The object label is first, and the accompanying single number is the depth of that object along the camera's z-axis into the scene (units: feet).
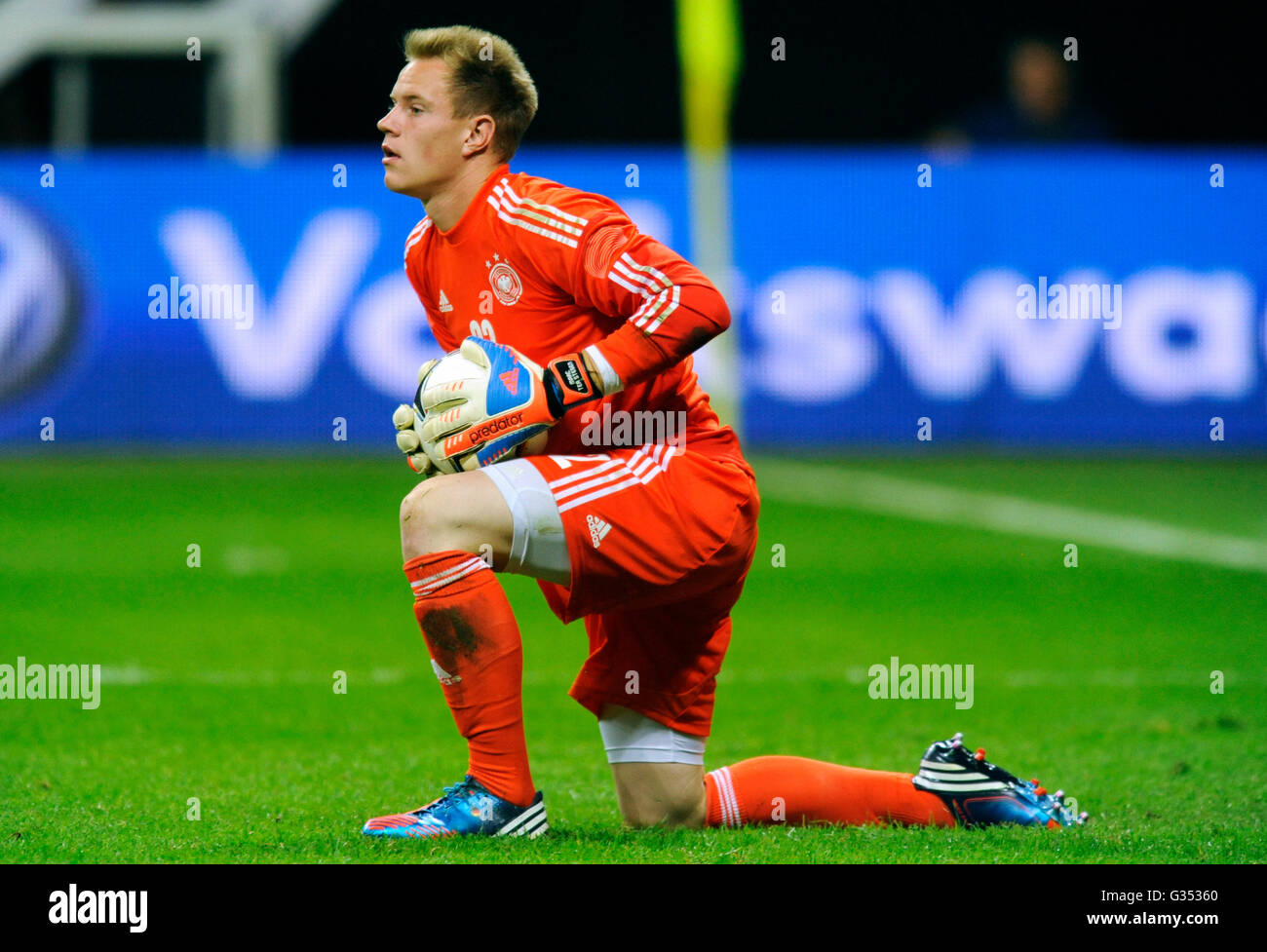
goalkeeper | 14.19
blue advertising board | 45.96
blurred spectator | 48.26
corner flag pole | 47.42
